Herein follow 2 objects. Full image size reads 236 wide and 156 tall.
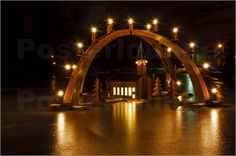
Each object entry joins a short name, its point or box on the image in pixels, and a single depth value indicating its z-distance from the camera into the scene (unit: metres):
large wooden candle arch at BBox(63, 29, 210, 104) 18.86
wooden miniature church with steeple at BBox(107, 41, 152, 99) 22.94
